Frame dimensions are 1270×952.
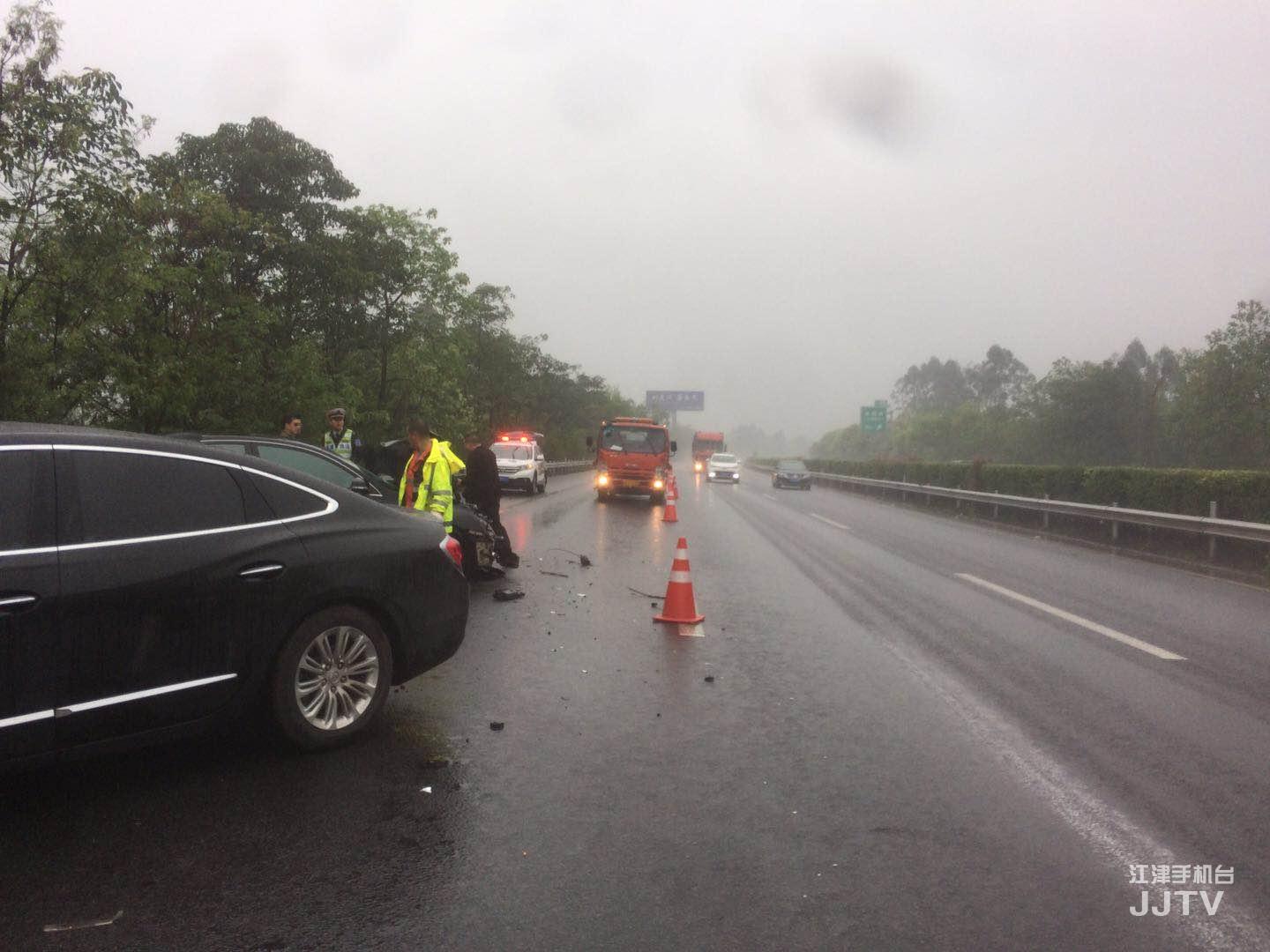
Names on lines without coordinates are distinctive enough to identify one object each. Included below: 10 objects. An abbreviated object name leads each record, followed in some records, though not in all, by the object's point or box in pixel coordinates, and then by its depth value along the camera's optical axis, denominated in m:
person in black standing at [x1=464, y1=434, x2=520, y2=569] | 12.28
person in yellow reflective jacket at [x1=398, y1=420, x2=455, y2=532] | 9.21
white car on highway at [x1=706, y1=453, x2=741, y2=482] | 50.53
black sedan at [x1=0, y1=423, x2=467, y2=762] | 3.82
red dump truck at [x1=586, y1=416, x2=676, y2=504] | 27.70
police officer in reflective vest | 12.80
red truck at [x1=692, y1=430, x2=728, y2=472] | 80.54
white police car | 31.17
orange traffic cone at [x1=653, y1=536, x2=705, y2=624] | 8.96
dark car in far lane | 44.25
